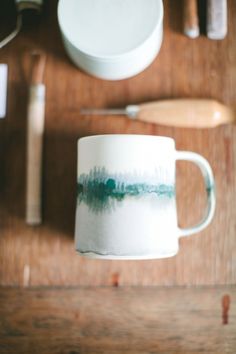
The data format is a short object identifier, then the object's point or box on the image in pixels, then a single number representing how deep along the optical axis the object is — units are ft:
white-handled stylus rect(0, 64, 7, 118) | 1.49
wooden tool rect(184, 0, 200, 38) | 1.49
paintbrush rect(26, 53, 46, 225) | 1.40
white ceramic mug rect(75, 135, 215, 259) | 1.20
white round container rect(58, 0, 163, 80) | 1.33
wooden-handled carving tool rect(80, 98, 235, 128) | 1.42
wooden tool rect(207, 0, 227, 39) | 1.48
